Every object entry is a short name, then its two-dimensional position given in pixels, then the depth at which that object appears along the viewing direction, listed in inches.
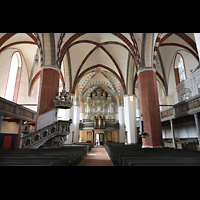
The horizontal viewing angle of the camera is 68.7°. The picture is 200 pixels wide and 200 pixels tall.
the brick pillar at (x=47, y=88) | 365.7
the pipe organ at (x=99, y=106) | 1034.7
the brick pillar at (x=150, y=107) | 352.5
